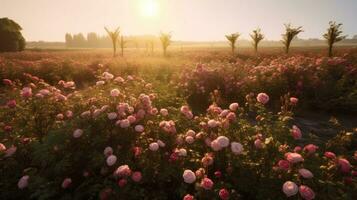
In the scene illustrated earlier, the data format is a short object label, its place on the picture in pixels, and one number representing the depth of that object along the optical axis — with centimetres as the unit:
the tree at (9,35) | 3928
